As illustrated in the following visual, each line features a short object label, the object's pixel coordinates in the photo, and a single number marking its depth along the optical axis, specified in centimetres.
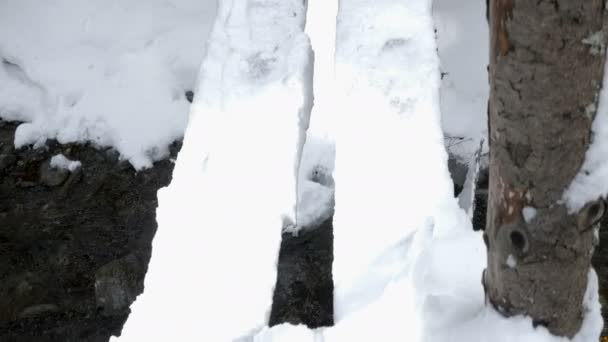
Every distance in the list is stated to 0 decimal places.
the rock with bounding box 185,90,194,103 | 345
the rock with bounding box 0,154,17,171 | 346
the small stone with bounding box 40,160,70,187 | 340
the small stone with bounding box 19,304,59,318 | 322
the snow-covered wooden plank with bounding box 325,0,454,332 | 158
